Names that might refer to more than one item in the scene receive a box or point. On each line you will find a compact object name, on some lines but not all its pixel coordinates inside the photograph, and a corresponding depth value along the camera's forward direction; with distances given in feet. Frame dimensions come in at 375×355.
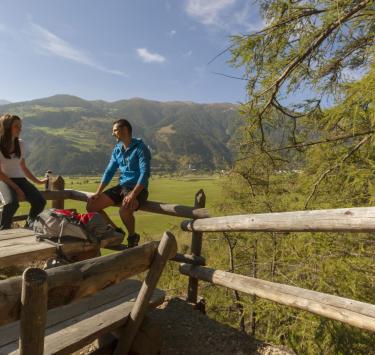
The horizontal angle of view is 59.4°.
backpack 10.91
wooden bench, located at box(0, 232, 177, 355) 5.05
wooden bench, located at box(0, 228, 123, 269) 9.43
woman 14.93
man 15.20
